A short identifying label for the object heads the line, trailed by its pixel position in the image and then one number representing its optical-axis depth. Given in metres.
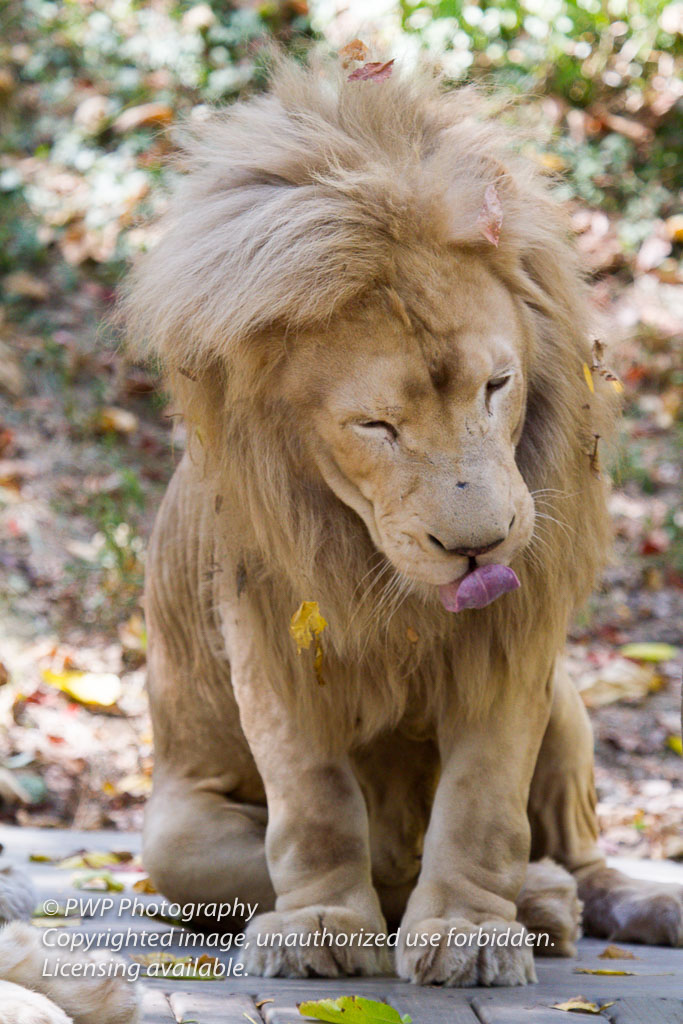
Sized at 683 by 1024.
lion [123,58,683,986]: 4.73
